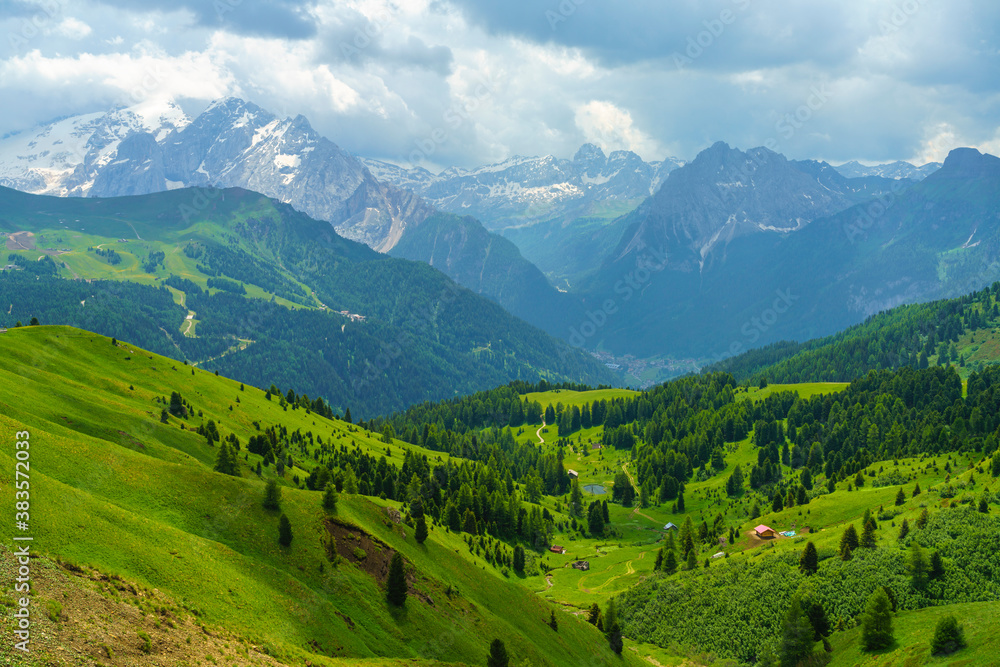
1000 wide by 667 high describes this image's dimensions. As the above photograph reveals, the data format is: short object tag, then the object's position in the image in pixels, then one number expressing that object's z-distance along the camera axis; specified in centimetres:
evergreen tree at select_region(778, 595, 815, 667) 9319
